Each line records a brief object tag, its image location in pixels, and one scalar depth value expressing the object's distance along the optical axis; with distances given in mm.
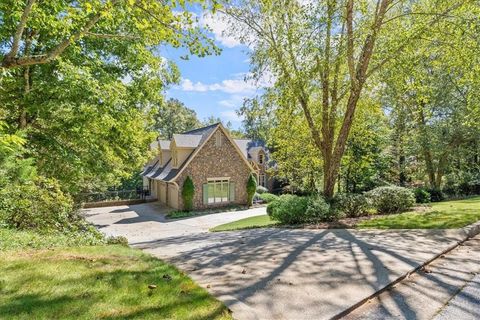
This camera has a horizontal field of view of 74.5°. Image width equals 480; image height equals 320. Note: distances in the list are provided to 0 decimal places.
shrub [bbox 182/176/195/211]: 23188
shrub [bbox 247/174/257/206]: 26172
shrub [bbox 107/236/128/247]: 8198
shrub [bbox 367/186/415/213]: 11859
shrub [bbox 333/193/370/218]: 11289
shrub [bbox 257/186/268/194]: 32625
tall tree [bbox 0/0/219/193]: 7137
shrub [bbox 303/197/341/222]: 10656
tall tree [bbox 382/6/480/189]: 10492
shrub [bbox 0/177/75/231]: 6988
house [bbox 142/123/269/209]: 23906
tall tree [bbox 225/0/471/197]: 10234
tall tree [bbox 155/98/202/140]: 51281
